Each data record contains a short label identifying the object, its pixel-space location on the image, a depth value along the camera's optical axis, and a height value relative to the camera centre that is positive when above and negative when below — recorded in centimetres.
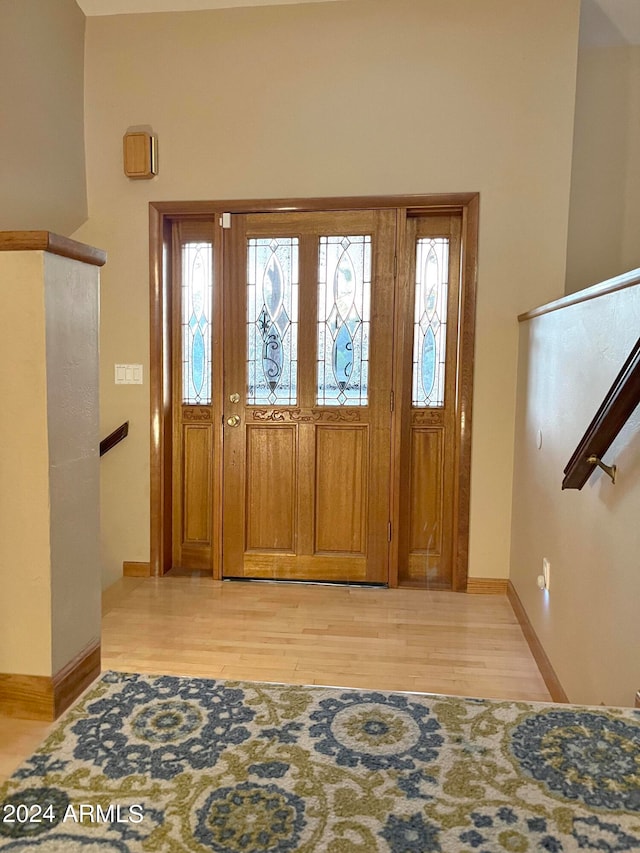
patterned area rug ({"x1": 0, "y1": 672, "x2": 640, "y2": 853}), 113 -76
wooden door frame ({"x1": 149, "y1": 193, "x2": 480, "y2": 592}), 355 +24
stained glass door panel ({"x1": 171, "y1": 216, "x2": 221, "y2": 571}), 382 -8
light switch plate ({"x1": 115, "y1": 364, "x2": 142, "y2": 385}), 379 +3
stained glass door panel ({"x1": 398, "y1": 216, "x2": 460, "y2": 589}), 368 -12
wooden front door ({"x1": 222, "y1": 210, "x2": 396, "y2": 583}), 366 -7
